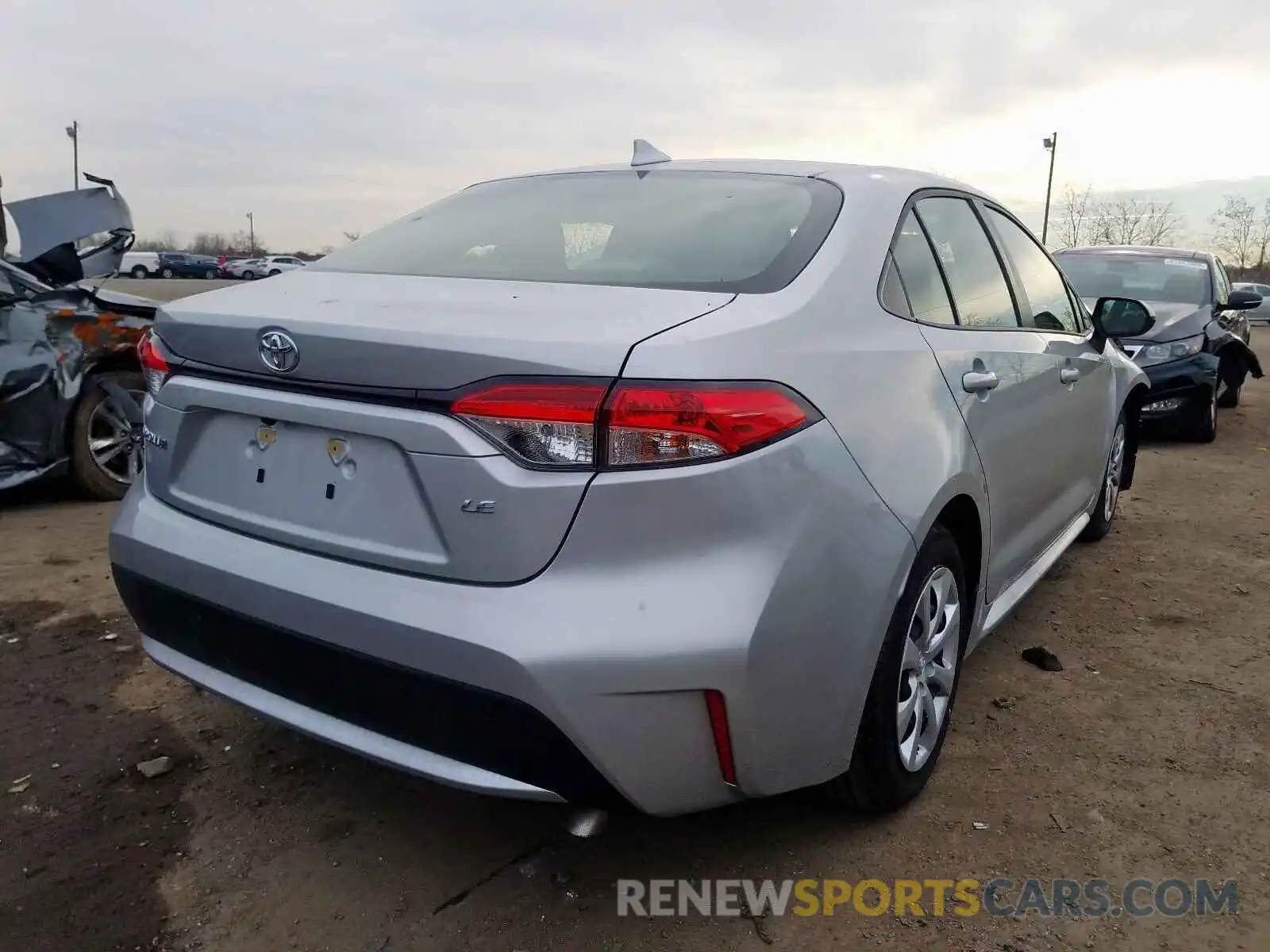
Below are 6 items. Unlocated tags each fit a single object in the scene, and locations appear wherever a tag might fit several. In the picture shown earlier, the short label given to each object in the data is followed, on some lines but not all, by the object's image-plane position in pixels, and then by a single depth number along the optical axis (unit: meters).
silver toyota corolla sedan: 1.76
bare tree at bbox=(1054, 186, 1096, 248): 49.47
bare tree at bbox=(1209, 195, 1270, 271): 53.22
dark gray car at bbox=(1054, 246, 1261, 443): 7.69
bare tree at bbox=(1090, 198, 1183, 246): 48.03
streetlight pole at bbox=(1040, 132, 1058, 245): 43.31
